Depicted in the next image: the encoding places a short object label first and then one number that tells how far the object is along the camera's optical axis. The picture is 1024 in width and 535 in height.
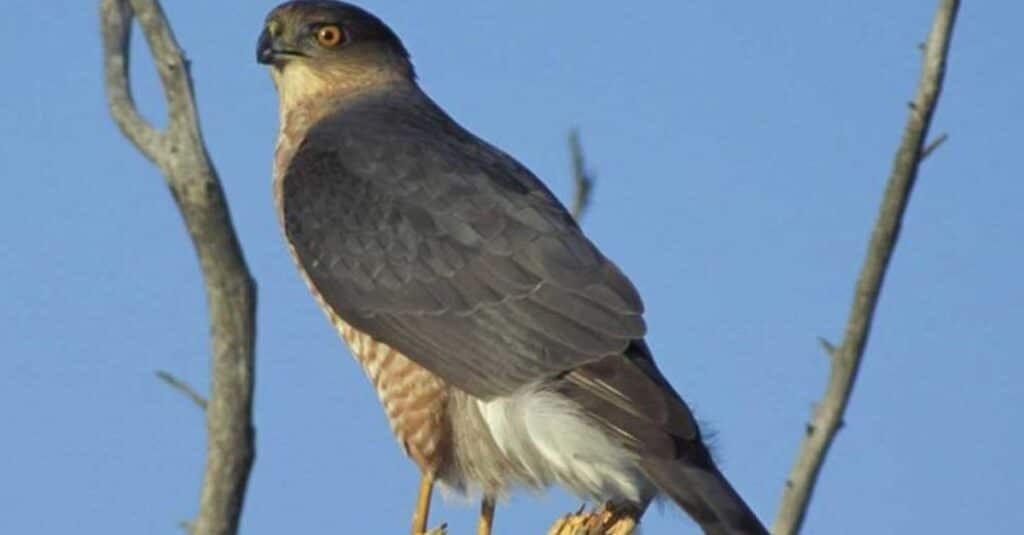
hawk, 12.61
